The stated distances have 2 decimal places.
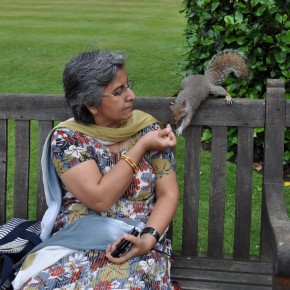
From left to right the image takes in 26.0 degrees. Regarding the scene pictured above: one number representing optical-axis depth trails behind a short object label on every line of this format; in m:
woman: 2.27
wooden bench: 2.63
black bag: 2.36
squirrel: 3.04
